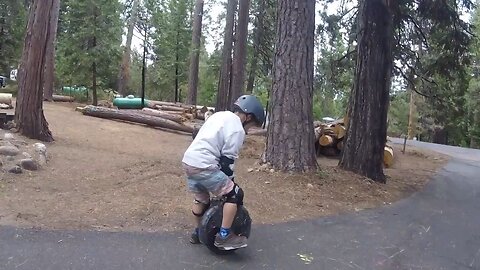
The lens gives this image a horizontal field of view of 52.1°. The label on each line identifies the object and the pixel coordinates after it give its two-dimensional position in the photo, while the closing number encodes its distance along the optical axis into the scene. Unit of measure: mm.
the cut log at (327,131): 14791
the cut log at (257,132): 18000
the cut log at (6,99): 18031
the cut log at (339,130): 14766
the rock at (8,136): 9044
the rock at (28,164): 7738
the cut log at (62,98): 26191
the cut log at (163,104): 25114
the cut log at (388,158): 14562
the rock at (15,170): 7355
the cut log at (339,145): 14866
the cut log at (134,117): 18125
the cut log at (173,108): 23312
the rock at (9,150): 7750
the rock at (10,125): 10883
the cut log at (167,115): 19531
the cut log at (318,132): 14719
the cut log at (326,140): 14609
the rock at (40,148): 8706
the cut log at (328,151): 14906
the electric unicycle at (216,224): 4707
